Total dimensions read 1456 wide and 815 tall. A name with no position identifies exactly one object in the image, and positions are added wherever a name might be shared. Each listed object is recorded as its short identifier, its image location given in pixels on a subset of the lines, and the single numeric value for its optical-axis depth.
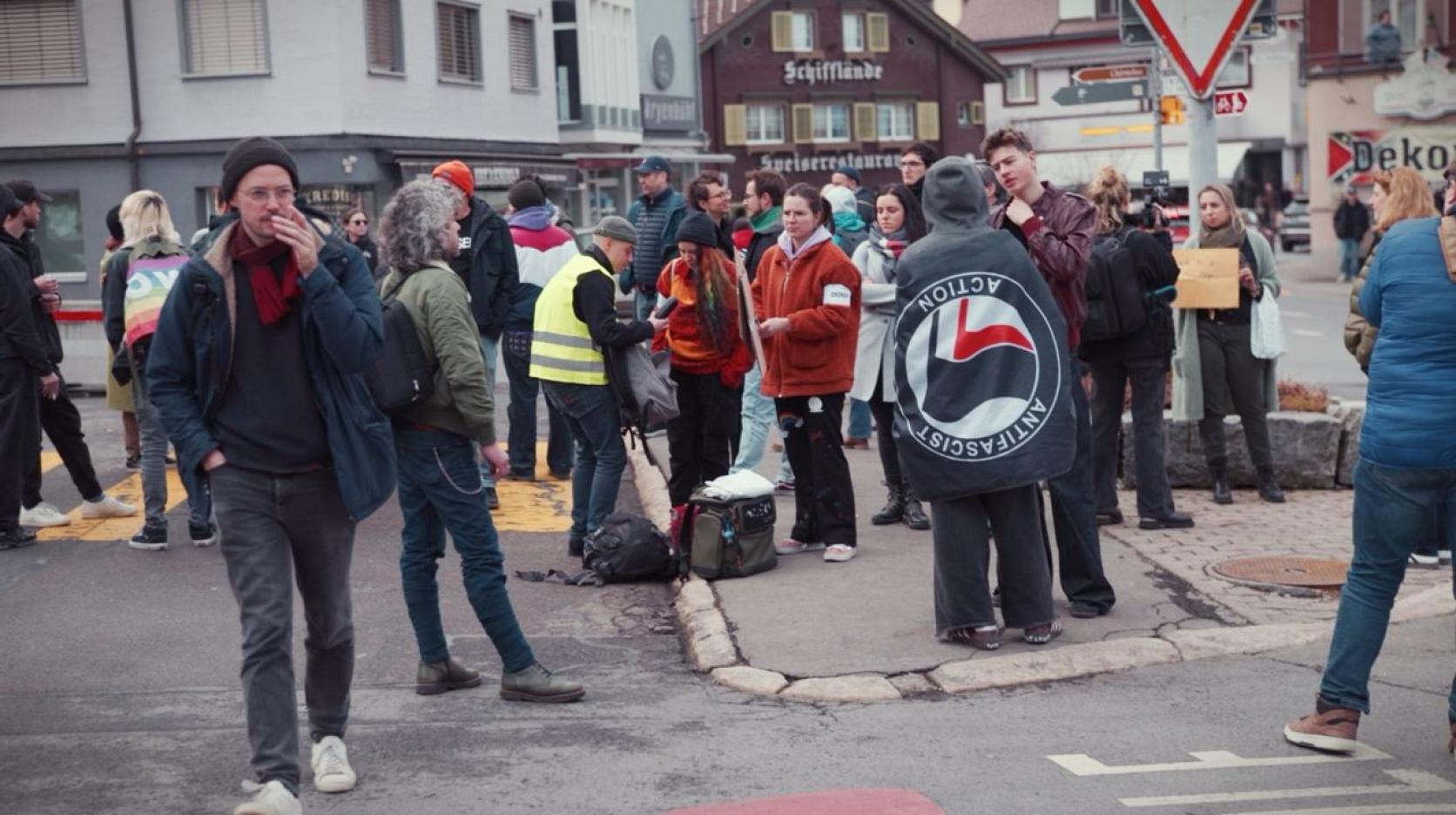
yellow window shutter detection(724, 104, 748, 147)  60.81
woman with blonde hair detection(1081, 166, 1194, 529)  9.62
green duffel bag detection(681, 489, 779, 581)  8.95
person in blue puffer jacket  5.90
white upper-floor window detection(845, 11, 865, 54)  64.75
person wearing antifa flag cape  7.34
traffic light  19.17
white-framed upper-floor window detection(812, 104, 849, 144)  63.88
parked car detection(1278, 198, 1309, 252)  59.25
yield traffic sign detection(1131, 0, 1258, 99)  9.41
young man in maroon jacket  7.88
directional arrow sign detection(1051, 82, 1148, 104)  16.72
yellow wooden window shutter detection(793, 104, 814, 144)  62.69
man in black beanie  5.46
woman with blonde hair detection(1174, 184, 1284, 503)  10.85
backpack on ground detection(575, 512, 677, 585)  9.18
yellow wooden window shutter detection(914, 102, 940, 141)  66.12
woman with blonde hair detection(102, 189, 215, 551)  10.09
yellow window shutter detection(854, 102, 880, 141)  64.62
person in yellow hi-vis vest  9.23
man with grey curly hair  6.72
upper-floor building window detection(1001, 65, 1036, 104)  74.12
